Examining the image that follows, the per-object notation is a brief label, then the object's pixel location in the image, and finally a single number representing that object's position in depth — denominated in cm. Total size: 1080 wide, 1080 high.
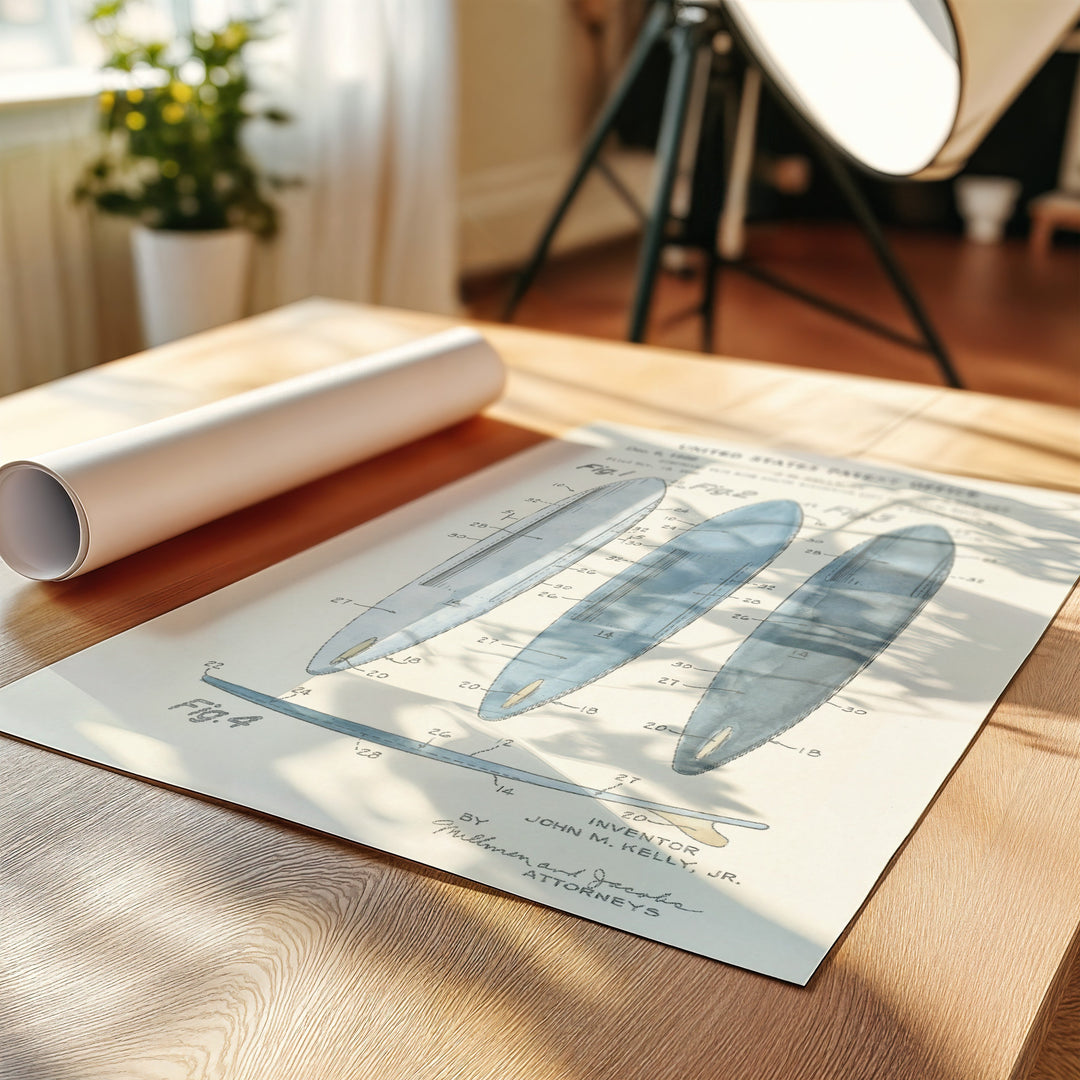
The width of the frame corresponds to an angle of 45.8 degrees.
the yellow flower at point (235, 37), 227
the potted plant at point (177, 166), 224
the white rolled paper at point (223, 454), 72
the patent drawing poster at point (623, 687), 48
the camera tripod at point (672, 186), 143
